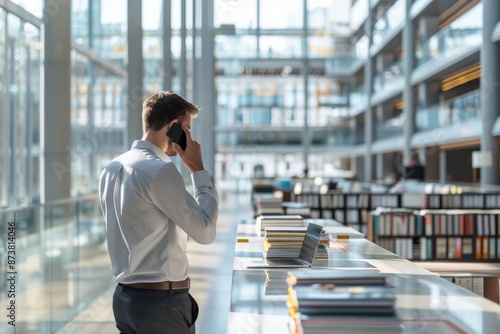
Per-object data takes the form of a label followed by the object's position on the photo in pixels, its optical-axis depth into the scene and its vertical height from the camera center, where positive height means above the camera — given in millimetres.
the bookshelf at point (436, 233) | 7754 -728
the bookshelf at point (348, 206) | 10414 -578
